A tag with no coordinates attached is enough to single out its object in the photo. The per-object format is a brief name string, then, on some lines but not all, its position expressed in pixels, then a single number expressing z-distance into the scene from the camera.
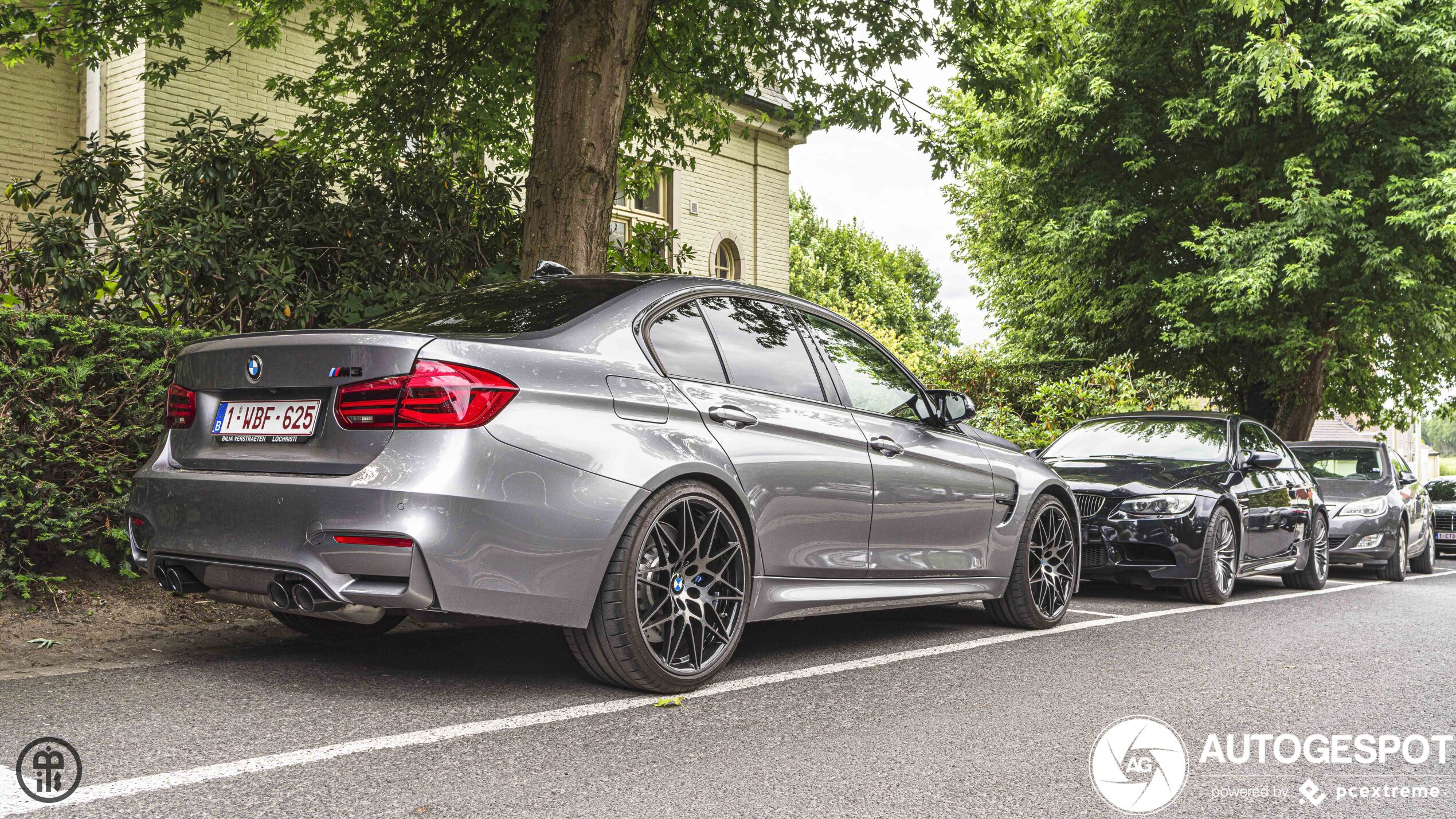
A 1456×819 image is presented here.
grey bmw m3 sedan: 3.83
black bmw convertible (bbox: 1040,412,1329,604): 8.46
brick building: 12.60
